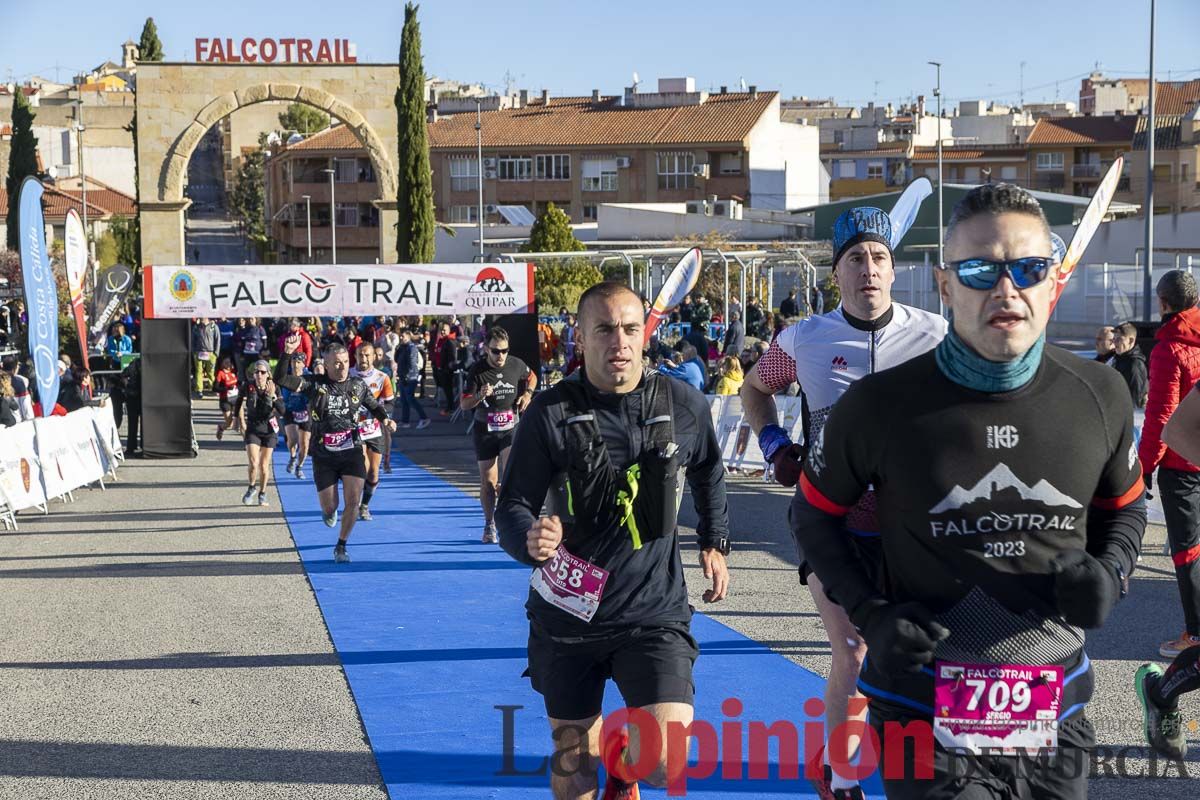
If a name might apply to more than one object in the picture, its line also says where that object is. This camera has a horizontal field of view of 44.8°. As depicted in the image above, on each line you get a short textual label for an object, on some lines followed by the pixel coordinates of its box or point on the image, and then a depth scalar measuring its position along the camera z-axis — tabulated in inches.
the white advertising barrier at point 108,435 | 794.2
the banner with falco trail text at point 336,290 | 832.3
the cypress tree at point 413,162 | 2062.0
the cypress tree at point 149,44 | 2610.7
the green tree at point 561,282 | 1652.7
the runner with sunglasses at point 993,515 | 127.3
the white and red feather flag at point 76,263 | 773.3
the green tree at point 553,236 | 2114.9
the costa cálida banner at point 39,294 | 674.8
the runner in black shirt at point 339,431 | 498.4
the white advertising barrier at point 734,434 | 717.9
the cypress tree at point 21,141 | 2807.6
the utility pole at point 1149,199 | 1085.1
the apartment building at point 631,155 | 3270.2
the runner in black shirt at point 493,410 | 523.2
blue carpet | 254.8
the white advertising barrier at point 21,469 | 627.4
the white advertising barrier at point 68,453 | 686.5
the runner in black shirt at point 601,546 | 187.2
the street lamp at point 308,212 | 3384.1
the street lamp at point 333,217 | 3171.8
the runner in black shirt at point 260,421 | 666.2
